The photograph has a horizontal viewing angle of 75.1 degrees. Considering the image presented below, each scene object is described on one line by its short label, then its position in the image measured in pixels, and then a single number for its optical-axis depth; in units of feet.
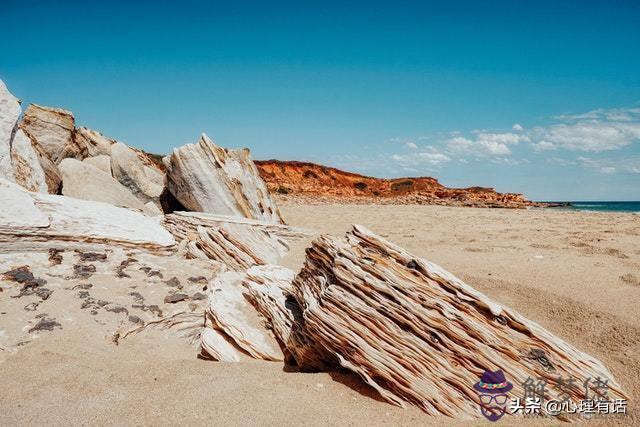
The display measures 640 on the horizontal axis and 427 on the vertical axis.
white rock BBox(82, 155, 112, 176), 27.63
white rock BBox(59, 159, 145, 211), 21.19
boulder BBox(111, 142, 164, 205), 27.14
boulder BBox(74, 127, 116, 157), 29.73
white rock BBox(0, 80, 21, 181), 16.05
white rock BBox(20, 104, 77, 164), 24.85
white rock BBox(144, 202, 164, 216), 23.79
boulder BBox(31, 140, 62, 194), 19.42
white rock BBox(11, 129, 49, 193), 17.15
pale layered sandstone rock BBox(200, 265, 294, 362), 8.58
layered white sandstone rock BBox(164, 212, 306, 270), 14.60
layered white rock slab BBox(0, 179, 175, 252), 12.26
